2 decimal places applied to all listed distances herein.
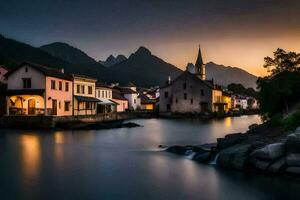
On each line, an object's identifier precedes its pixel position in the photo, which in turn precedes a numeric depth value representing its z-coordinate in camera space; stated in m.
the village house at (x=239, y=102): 164.85
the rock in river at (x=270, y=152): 21.12
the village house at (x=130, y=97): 107.13
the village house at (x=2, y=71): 71.75
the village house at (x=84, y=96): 61.66
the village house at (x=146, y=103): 121.93
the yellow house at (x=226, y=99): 120.15
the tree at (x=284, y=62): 37.31
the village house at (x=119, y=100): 90.18
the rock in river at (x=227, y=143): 26.70
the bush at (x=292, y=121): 26.41
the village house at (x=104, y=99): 74.05
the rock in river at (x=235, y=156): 22.55
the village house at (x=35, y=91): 52.44
